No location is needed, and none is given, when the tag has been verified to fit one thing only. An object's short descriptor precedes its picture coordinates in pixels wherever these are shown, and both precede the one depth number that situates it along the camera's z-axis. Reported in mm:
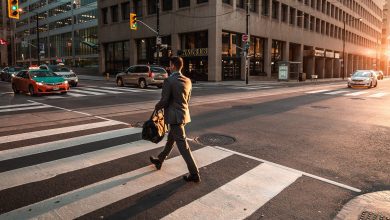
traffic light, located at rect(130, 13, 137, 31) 28311
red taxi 16656
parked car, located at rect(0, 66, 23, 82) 31784
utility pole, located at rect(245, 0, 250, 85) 31719
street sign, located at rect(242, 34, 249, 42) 31086
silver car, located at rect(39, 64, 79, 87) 24312
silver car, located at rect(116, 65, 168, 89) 22719
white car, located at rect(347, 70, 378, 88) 25297
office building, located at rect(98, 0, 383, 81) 35875
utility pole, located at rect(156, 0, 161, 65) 30197
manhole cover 6910
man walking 4562
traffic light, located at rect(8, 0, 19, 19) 18375
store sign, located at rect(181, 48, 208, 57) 36188
